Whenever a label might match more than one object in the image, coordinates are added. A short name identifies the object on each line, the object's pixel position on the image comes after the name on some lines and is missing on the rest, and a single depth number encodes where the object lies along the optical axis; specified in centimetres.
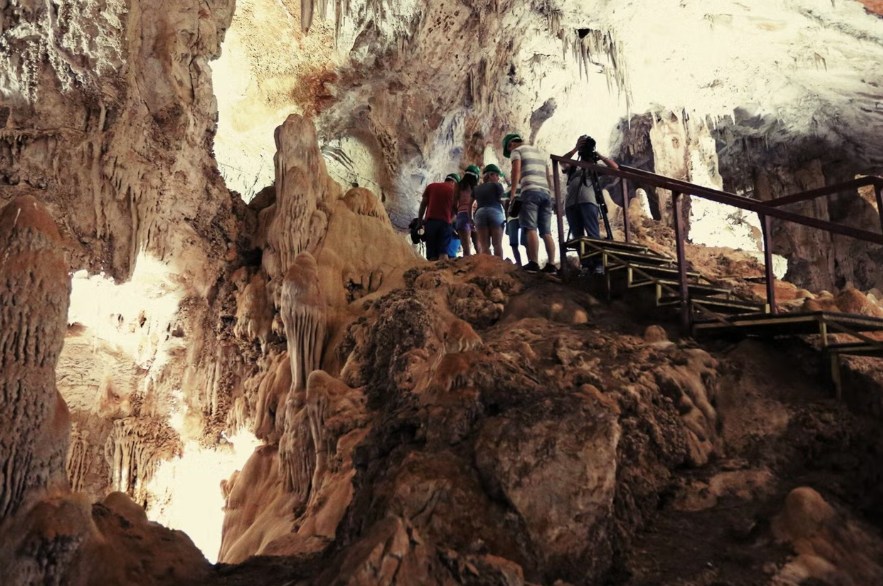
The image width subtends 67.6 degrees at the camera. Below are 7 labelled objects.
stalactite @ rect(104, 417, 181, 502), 1020
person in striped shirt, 782
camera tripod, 771
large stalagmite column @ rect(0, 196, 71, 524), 404
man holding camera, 766
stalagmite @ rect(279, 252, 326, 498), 759
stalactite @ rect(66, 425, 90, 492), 992
